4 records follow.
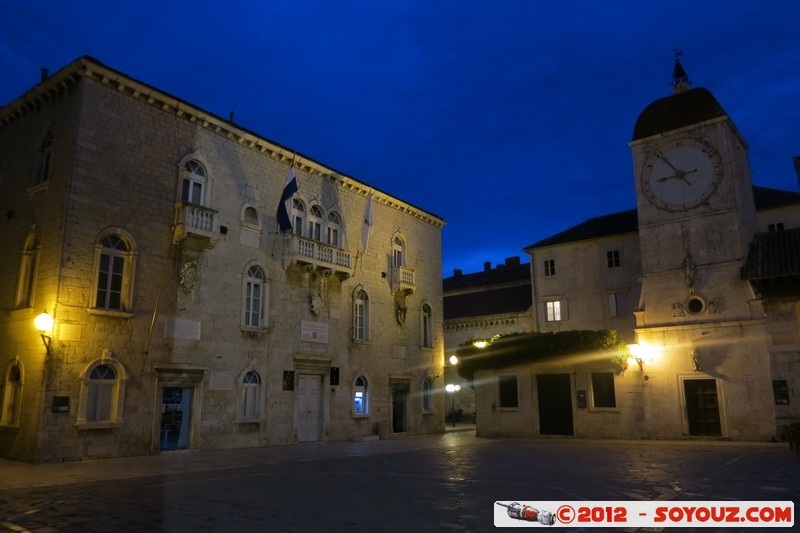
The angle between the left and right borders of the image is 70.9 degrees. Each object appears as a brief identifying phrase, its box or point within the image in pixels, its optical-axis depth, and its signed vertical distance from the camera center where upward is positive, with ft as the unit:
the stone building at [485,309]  129.59 +19.33
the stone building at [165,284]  53.47 +11.94
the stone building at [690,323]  73.67 +8.98
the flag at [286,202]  70.64 +23.35
